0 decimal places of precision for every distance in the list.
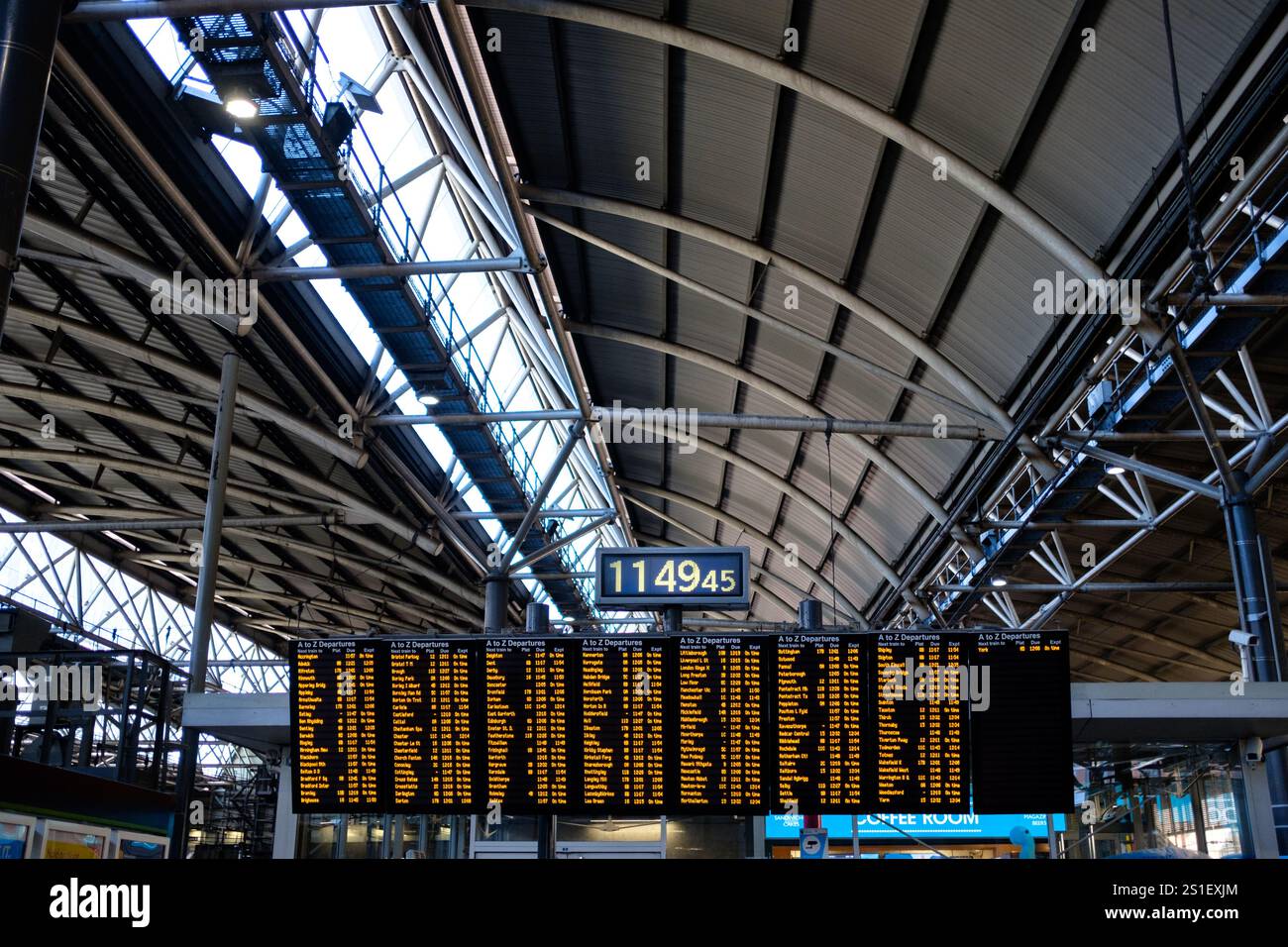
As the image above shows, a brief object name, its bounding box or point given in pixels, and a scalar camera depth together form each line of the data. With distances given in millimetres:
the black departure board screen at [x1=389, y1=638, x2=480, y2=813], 11977
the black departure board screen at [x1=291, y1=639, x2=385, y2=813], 12180
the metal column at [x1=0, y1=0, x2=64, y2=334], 9797
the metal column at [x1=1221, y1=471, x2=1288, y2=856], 16703
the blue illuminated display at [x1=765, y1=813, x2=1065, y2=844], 15633
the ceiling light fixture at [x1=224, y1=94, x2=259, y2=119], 13867
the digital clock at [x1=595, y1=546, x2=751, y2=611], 12227
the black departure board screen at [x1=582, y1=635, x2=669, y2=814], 11719
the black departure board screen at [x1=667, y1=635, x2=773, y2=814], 11602
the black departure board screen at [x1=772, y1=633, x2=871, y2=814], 11555
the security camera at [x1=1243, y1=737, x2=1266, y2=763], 13977
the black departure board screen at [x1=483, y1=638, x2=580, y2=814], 11828
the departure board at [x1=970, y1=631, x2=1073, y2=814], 11648
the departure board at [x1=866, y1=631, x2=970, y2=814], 11656
